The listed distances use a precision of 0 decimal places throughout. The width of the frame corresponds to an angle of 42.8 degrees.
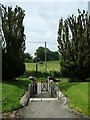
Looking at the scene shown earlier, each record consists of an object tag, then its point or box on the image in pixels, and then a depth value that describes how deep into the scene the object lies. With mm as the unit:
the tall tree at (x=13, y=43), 10604
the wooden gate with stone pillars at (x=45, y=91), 8664
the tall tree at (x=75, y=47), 10467
